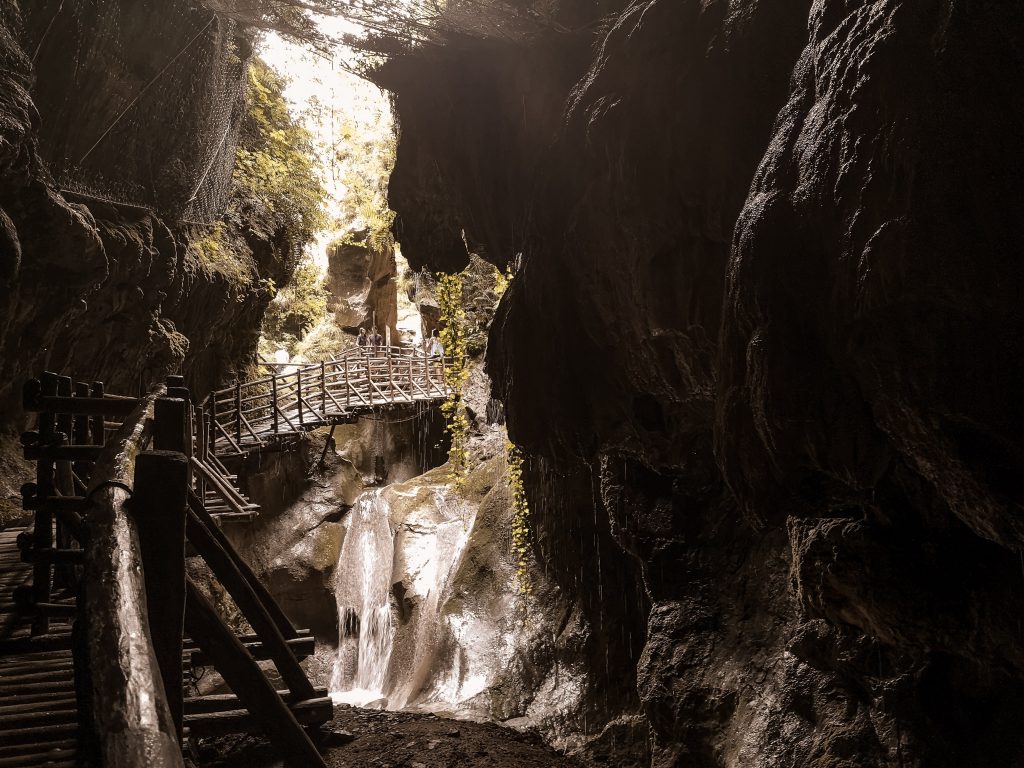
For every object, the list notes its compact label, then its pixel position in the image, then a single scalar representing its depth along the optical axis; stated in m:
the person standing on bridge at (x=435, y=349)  22.67
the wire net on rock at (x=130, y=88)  8.23
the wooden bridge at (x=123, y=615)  1.74
